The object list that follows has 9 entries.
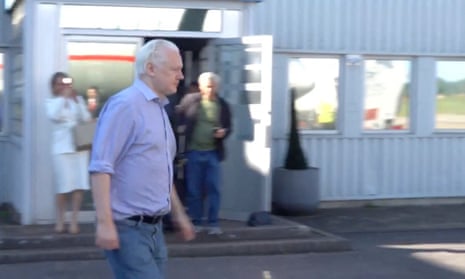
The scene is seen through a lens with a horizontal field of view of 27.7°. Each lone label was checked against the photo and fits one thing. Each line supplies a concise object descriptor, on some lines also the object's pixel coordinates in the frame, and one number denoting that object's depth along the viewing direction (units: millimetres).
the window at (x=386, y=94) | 13898
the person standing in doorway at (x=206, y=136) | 10164
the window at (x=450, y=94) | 14273
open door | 10773
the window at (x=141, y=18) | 10673
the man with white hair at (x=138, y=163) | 4840
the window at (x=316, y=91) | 13539
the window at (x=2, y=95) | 12883
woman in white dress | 9906
